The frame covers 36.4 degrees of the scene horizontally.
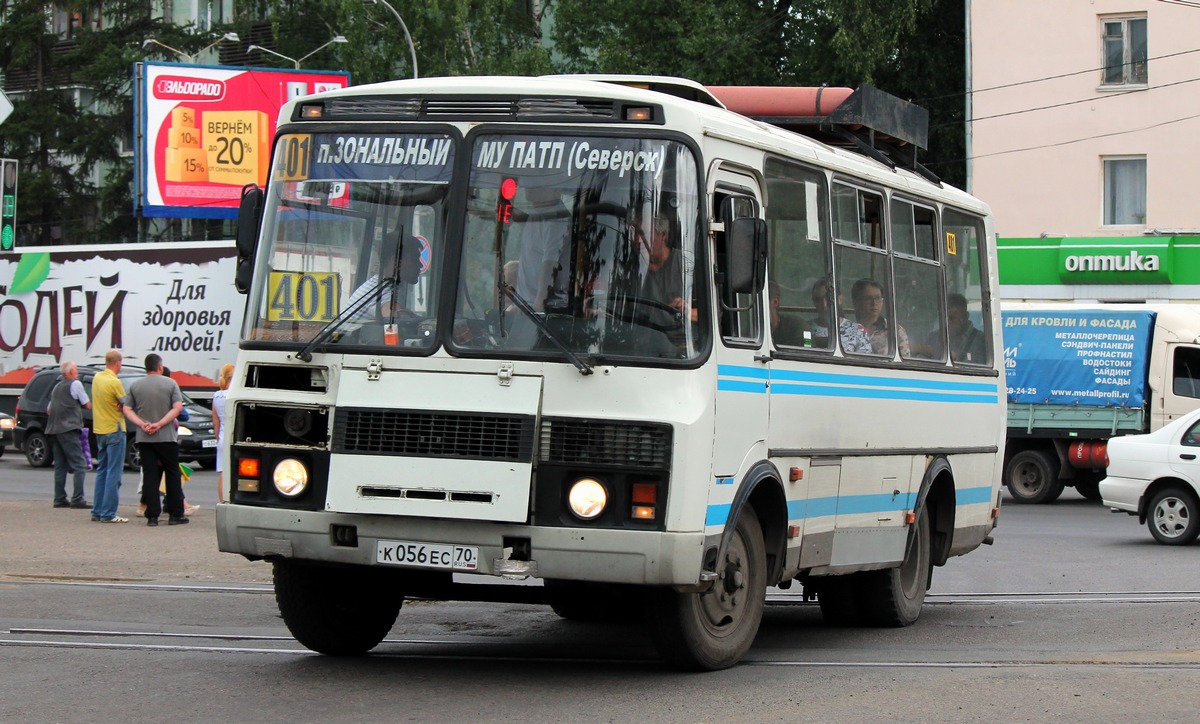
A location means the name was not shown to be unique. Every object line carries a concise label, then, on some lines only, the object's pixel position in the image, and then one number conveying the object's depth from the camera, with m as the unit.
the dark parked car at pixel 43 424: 29.92
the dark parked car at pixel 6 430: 34.31
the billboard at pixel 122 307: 33.47
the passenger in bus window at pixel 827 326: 9.78
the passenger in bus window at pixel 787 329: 9.17
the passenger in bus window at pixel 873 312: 10.41
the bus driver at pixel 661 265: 8.17
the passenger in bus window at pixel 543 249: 8.21
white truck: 25.23
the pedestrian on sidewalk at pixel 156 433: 18.39
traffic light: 16.73
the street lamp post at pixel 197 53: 45.76
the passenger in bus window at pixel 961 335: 12.05
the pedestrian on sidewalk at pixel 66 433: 21.27
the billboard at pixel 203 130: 41.47
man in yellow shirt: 18.98
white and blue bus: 8.04
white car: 18.45
